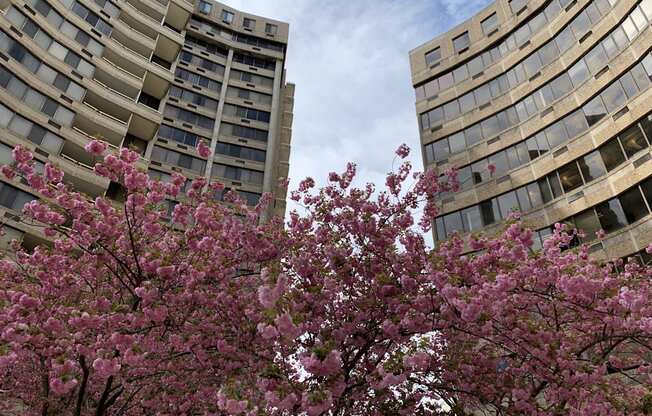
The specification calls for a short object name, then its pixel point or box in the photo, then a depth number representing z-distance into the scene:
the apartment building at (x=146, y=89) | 25.72
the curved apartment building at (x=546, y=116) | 20.70
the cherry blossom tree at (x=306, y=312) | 7.68
